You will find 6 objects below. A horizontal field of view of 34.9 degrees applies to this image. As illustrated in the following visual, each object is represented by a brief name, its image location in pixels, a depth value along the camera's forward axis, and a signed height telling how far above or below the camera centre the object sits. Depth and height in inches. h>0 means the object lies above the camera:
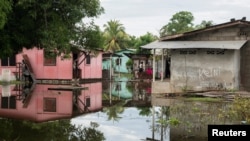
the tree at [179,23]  3029.0 +395.1
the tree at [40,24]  636.1 +79.5
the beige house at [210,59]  895.7 +30.4
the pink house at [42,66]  1477.6 +22.4
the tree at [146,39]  2417.0 +205.8
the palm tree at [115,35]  2630.9 +250.4
